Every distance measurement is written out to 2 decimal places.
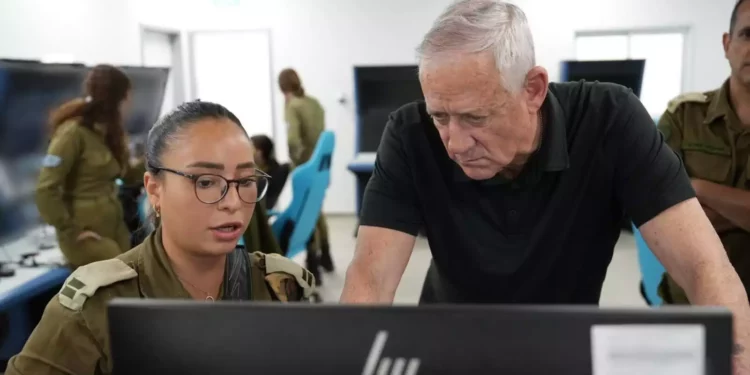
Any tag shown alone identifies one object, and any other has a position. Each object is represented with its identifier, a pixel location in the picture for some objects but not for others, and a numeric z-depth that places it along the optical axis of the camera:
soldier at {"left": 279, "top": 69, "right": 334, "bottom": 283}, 5.40
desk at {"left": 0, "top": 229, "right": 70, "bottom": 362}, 2.27
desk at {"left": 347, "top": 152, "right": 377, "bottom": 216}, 5.10
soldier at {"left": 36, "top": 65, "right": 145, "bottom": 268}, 2.77
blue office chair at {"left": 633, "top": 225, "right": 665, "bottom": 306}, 1.84
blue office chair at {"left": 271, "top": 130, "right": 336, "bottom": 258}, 3.15
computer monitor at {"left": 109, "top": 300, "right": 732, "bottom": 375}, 0.46
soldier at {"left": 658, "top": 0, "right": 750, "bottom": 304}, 1.53
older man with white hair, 1.05
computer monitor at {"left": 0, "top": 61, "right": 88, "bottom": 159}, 2.50
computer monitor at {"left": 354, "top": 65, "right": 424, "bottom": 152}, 5.55
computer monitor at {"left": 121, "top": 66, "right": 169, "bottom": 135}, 3.82
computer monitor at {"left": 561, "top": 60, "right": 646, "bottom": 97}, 4.29
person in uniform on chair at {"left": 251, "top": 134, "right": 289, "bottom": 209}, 3.74
